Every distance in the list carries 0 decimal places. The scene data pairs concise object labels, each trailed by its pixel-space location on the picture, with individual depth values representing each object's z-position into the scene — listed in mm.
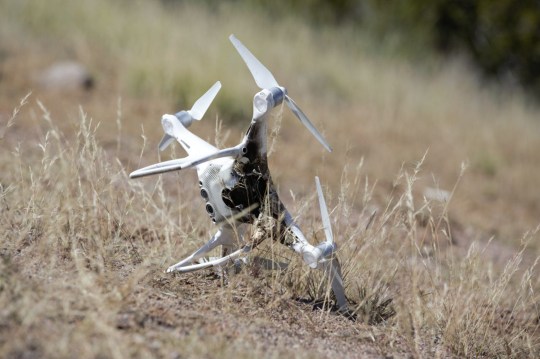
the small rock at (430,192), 14058
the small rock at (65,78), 15742
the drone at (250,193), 6148
